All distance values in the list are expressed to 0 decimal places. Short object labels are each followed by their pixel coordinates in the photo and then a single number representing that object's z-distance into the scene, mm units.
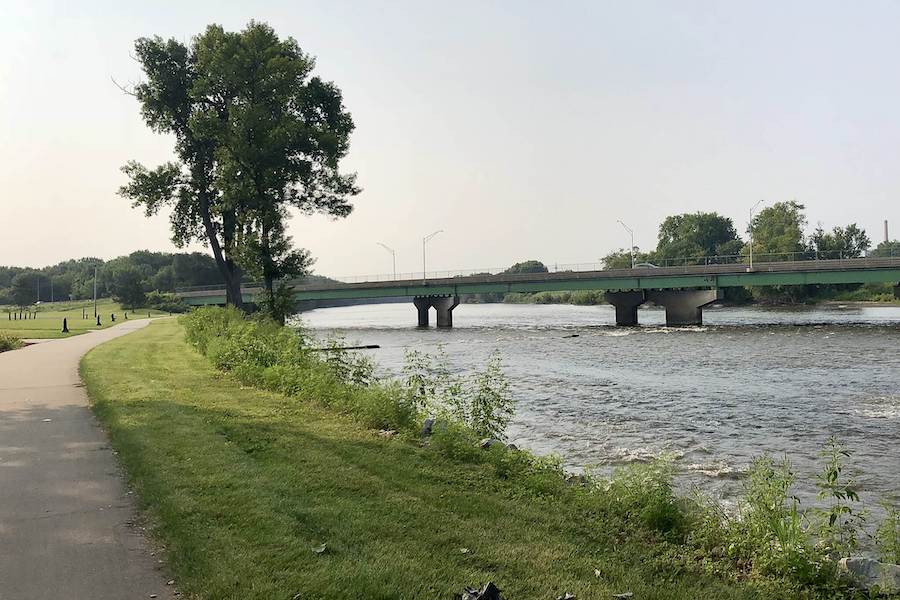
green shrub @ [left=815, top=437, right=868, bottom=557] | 7372
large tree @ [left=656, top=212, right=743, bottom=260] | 158625
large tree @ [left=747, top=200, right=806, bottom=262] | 124312
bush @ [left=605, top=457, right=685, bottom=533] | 8148
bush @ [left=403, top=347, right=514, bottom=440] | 12984
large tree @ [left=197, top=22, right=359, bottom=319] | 37250
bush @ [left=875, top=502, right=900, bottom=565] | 7453
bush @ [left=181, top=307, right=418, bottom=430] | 12812
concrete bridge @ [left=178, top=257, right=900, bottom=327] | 64312
